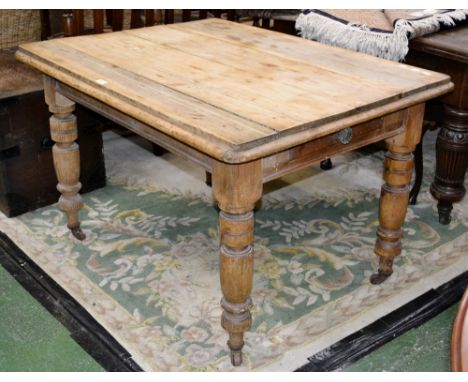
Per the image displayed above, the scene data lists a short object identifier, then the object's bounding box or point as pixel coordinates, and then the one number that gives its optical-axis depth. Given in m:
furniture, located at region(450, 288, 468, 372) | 0.77
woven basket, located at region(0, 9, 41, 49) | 3.23
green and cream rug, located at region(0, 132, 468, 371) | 1.90
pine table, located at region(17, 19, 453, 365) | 1.49
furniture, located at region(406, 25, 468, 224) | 2.11
